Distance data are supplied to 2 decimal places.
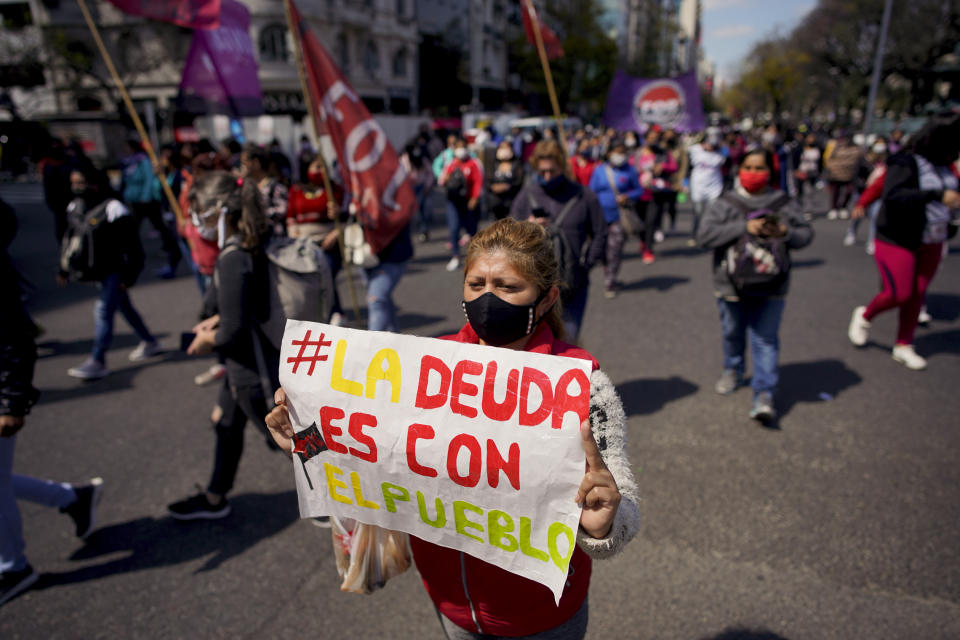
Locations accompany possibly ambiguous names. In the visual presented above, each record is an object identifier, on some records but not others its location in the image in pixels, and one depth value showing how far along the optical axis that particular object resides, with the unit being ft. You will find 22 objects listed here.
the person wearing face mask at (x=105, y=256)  15.92
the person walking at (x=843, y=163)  35.14
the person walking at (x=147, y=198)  27.91
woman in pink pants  14.34
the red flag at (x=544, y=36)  24.13
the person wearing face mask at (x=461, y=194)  27.96
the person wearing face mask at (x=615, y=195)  22.50
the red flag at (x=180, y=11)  18.56
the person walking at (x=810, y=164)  41.91
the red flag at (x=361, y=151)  14.28
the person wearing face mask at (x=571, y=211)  13.82
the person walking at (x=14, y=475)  8.10
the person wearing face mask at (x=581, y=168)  31.99
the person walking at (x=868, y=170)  31.73
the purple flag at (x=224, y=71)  21.58
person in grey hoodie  12.38
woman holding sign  4.86
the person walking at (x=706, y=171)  27.25
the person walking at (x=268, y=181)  17.39
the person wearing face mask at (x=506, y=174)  23.86
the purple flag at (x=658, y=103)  37.19
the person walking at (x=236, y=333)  8.89
